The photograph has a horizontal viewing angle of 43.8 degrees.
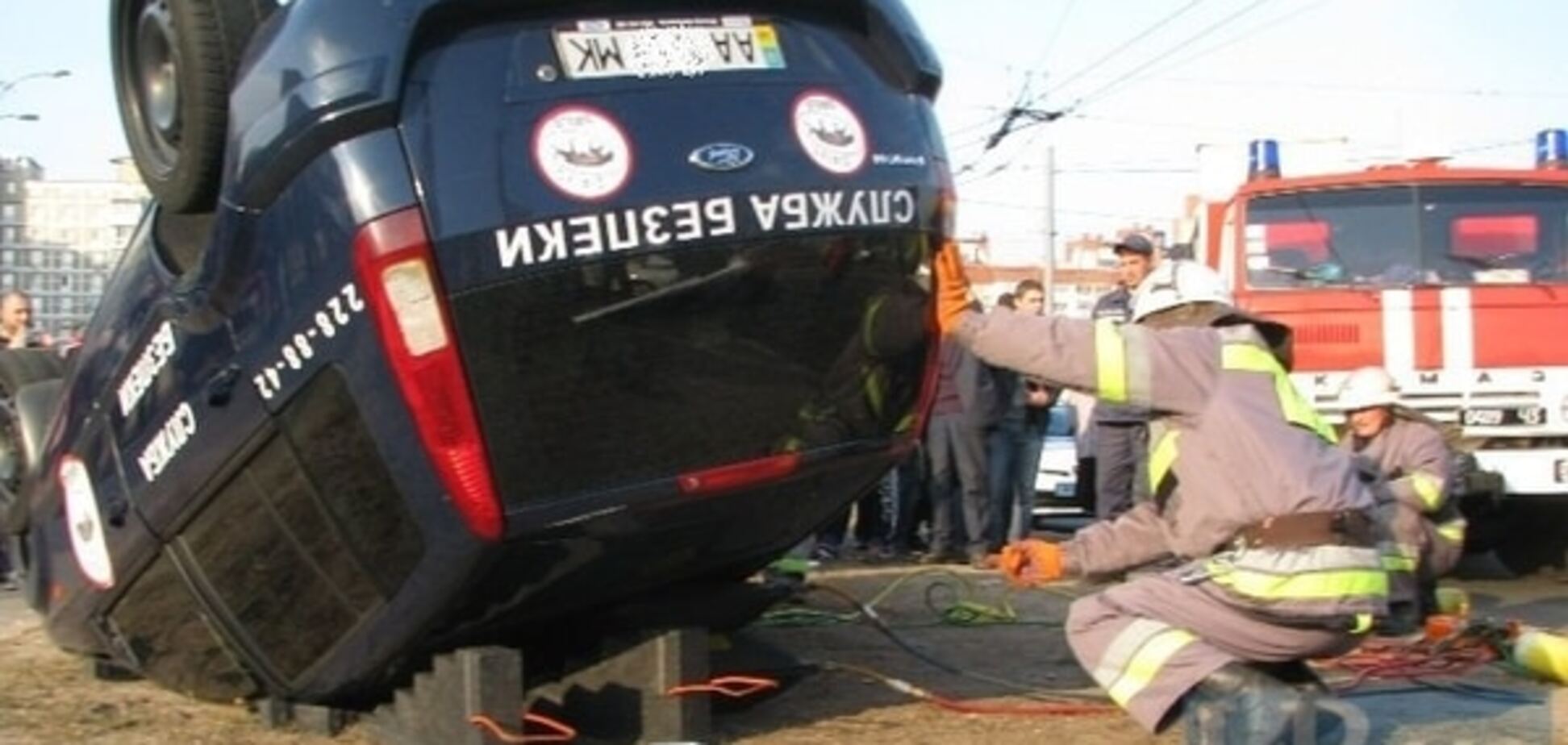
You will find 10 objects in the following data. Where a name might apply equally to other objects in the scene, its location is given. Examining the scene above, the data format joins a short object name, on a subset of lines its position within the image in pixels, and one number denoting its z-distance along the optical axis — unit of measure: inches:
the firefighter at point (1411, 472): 316.2
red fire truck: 421.7
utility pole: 1461.6
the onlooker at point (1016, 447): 433.7
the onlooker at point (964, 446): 426.9
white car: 683.4
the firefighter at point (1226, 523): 173.3
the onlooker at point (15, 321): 427.2
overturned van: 167.0
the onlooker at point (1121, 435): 373.7
